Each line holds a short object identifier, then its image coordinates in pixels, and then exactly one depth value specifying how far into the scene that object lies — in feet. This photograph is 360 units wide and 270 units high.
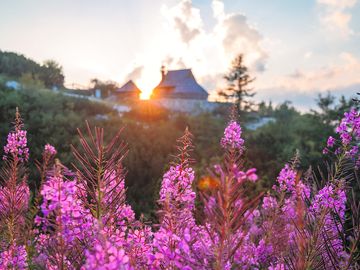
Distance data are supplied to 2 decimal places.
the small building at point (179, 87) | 148.36
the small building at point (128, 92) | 165.48
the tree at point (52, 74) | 141.08
